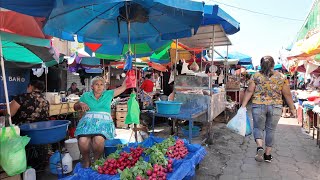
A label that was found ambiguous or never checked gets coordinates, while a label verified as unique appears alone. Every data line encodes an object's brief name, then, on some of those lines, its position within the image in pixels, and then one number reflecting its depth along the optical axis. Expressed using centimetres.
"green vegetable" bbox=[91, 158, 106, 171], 287
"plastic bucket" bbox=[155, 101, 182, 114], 486
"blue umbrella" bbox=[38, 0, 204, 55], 347
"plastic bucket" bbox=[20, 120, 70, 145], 320
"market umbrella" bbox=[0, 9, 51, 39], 381
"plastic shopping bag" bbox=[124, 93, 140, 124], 373
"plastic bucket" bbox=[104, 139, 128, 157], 404
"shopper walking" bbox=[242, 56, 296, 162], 426
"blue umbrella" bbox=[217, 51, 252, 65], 1291
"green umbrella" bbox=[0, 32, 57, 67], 417
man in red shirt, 907
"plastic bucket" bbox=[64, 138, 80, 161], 442
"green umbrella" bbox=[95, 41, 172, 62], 616
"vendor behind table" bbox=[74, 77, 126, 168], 344
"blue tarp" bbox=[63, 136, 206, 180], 265
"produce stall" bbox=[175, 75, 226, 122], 561
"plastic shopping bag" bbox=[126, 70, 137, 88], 367
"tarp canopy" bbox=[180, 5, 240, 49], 426
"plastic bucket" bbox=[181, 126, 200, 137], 588
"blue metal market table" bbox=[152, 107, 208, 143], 469
